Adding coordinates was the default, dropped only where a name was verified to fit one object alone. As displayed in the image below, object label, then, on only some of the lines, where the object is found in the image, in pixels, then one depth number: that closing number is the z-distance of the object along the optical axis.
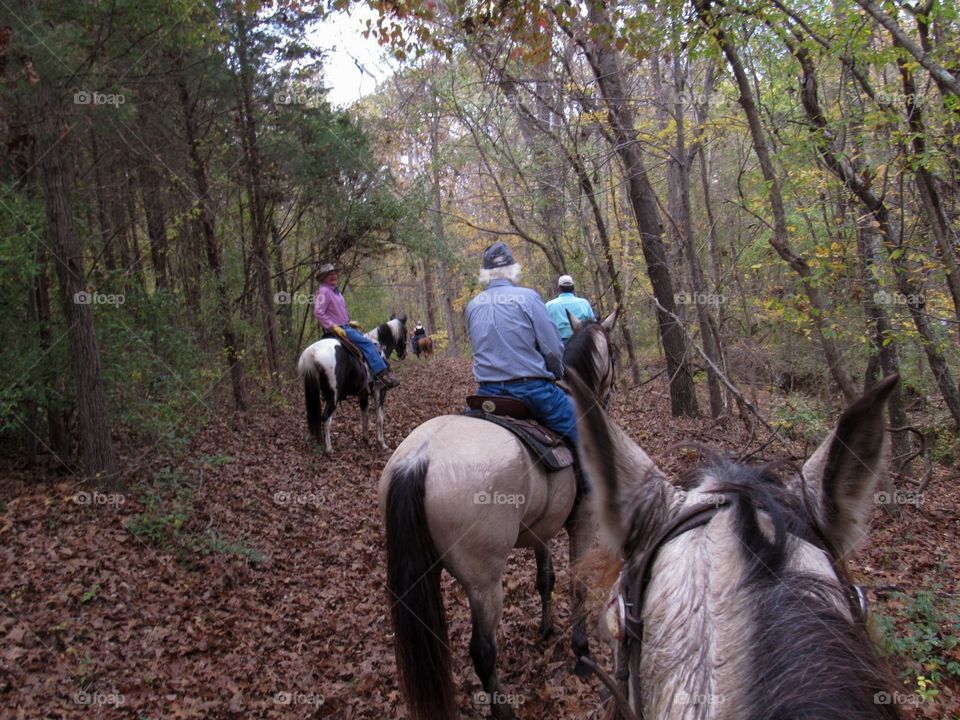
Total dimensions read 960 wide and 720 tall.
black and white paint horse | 10.88
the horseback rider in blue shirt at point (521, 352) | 4.61
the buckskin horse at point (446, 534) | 3.74
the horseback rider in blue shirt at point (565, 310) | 8.95
